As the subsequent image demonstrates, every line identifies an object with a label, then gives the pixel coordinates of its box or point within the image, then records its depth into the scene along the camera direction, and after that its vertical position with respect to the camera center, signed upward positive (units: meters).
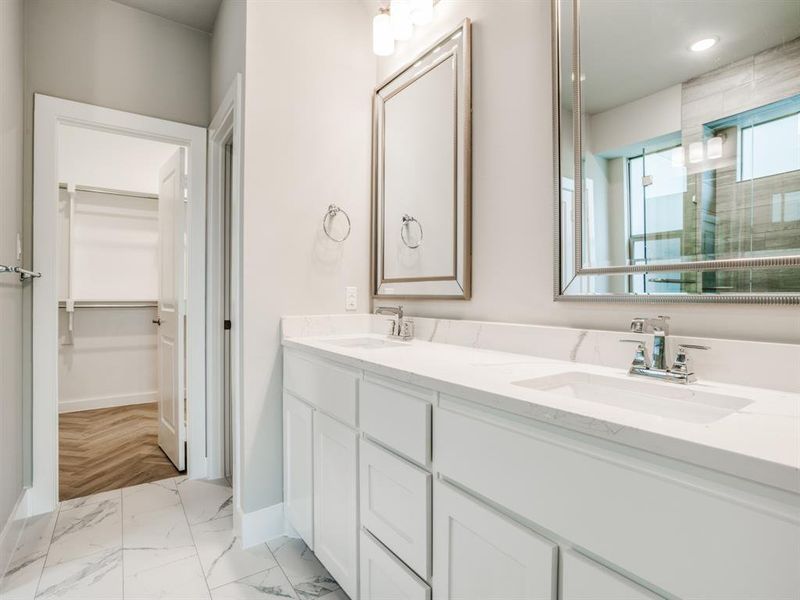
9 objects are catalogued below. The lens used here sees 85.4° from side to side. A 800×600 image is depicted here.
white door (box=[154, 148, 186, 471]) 2.49 -0.07
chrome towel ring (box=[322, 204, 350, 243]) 2.02 +0.39
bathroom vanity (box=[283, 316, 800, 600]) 0.56 -0.31
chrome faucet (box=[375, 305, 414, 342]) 1.85 -0.11
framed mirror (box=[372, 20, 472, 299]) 1.70 +0.54
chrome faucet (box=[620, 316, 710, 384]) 0.99 -0.14
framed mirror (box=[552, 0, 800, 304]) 0.95 +0.38
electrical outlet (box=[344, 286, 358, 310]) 2.10 +0.01
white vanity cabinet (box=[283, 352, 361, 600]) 1.35 -0.56
